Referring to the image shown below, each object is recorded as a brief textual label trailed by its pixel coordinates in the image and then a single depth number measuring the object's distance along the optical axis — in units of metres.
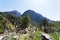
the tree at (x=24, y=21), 15.26
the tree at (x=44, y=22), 15.88
